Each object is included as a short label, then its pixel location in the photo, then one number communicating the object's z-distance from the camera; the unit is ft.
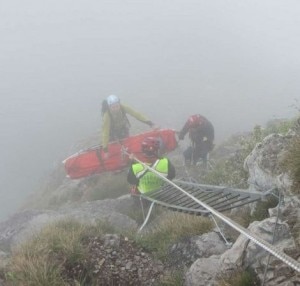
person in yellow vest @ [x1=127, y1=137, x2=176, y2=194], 30.68
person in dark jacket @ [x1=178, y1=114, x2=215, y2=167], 45.96
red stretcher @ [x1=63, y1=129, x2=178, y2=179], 48.24
